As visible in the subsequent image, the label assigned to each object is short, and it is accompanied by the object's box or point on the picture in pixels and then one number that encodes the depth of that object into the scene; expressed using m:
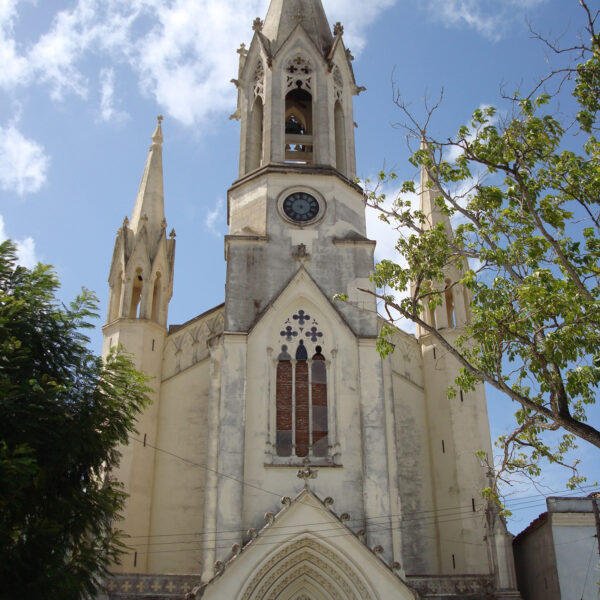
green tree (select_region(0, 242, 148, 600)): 14.18
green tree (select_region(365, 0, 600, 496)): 12.85
